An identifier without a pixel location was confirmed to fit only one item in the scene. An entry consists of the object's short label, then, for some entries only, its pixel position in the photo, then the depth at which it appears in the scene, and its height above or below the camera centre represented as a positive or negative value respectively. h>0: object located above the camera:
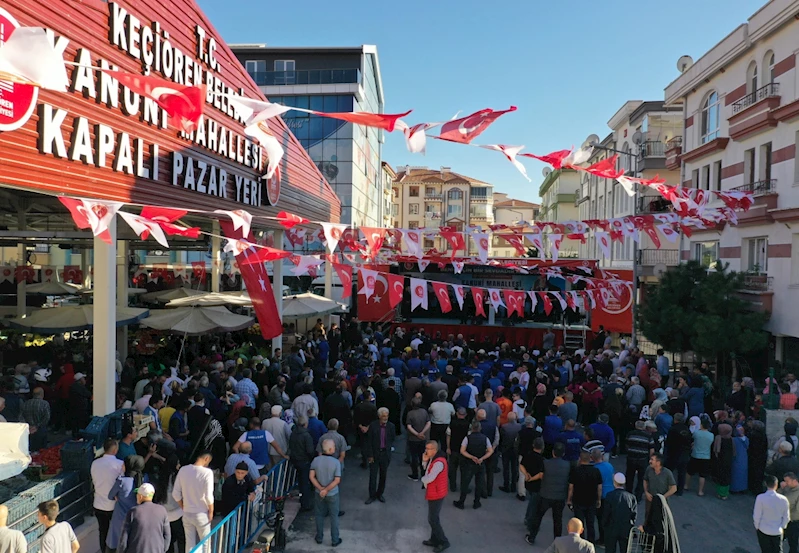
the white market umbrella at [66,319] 13.57 -1.48
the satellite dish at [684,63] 23.78 +8.22
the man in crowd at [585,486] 8.41 -3.15
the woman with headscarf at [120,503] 7.13 -2.97
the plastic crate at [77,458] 8.05 -2.74
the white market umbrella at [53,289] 20.86 -1.20
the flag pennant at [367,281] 13.04 -0.45
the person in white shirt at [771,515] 7.74 -3.24
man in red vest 8.31 -3.18
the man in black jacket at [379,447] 9.72 -3.08
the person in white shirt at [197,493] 7.17 -2.86
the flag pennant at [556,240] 16.99 +0.69
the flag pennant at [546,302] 16.94 -1.09
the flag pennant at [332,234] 10.69 +0.48
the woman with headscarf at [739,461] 10.53 -3.46
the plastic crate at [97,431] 8.48 -2.53
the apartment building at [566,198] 61.34 +6.92
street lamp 21.13 -1.02
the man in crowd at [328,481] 8.32 -3.09
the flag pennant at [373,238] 13.23 +0.52
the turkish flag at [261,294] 11.22 -0.67
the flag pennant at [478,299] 14.88 -0.92
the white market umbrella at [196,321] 14.66 -1.60
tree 15.79 -1.34
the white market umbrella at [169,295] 19.81 -1.26
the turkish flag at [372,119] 6.45 +1.56
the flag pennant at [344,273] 11.90 -0.27
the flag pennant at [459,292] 14.49 -0.72
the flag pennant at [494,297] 15.23 -0.89
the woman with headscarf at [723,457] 10.43 -3.34
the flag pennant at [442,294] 14.11 -0.76
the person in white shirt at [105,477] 7.22 -2.69
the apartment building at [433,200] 85.94 +9.11
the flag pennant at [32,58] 4.12 +1.38
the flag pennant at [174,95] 5.98 +1.69
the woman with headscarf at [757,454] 10.52 -3.34
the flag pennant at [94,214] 7.14 +0.53
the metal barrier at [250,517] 7.09 -3.44
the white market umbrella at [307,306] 19.02 -1.54
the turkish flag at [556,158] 8.20 +1.47
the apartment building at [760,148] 15.43 +3.58
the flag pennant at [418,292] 13.92 -0.73
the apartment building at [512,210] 107.31 +9.64
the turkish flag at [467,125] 7.02 +1.63
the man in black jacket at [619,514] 7.84 -3.30
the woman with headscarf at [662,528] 7.66 -3.43
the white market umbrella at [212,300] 16.84 -1.21
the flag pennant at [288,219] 11.07 +0.77
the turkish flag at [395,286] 12.72 -0.53
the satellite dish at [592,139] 26.95 +5.75
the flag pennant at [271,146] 7.65 +1.54
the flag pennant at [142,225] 7.28 +0.41
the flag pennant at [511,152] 7.55 +1.44
